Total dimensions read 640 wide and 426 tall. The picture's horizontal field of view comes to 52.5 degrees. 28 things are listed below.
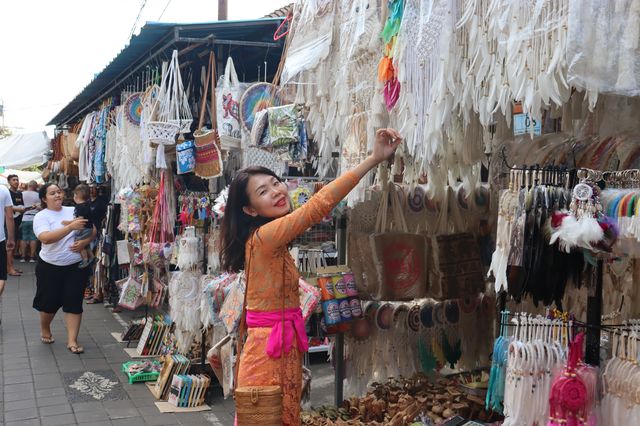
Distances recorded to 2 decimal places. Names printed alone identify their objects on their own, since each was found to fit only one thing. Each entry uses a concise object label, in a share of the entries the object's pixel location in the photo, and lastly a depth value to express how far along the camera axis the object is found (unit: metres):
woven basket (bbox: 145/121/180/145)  5.55
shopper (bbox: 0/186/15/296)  7.40
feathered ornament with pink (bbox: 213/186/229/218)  4.56
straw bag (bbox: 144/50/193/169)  5.56
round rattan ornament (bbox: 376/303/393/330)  4.24
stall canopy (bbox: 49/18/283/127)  5.47
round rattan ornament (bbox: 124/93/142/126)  6.95
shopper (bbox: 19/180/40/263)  13.53
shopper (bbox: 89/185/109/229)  8.97
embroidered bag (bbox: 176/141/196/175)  5.49
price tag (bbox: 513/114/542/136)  3.15
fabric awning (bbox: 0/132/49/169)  16.25
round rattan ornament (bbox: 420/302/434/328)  4.37
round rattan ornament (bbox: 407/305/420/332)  4.32
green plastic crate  5.77
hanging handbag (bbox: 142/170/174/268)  6.23
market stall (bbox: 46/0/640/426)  2.20
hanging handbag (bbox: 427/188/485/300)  4.20
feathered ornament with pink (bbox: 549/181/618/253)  2.08
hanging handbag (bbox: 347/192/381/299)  4.18
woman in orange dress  2.72
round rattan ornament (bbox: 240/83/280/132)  5.03
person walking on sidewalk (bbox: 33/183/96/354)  6.60
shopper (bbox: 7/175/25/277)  12.12
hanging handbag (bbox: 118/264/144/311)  7.07
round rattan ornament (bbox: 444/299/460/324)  4.41
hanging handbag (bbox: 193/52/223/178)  5.31
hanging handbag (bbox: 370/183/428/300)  4.16
